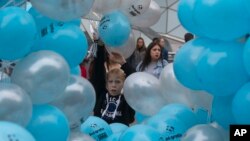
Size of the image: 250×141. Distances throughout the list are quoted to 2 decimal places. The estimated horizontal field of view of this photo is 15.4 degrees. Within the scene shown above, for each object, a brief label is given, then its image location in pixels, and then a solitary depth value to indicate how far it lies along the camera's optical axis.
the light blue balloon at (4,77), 5.19
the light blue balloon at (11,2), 5.32
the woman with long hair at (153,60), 8.96
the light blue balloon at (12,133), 4.04
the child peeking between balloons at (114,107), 8.14
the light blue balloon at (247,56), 4.88
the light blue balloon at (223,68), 5.07
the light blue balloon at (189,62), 5.34
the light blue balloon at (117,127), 7.24
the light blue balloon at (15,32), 4.98
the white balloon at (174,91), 6.17
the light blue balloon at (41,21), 5.53
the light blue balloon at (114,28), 7.44
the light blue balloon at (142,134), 5.90
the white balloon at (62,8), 5.19
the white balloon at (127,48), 8.04
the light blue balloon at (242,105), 4.91
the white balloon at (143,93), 6.51
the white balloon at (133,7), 7.59
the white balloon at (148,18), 7.79
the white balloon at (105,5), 7.37
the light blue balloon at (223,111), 5.38
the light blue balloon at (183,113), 6.08
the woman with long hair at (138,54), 10.37
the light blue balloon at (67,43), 5.56
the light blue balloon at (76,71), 6.32
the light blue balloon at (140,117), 6.88
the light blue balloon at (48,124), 5.19
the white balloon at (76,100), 5.74
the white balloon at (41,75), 5.08
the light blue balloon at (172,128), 6.04
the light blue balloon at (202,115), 6.02
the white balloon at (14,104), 4.71
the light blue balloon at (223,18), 5.01
